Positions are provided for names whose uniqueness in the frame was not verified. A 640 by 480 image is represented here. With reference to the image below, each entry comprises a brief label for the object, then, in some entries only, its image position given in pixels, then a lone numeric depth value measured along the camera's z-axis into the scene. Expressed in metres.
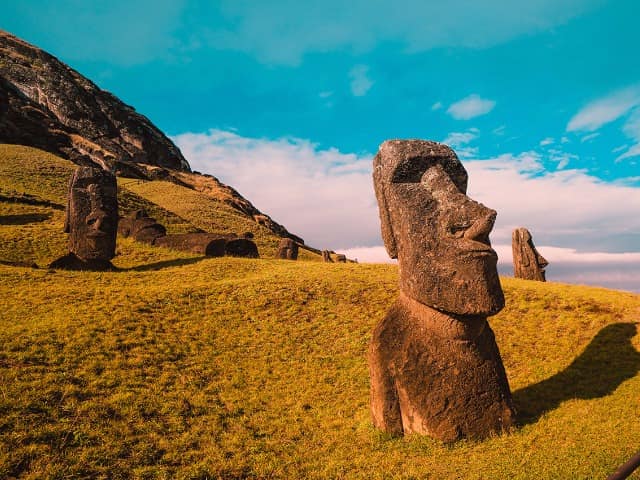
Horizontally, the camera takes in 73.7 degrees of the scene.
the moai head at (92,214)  18.42
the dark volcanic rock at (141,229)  25.69
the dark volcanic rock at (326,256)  32.94
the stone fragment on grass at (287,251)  28.19
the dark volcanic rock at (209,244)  23.60
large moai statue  6.35
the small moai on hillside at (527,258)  19.47
